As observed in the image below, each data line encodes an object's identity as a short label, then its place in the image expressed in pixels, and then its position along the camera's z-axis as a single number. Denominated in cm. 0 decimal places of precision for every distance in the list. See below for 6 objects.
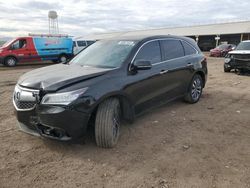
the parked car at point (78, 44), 1595
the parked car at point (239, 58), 820
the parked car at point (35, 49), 1269
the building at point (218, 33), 3017
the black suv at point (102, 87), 253
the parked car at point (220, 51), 2090
